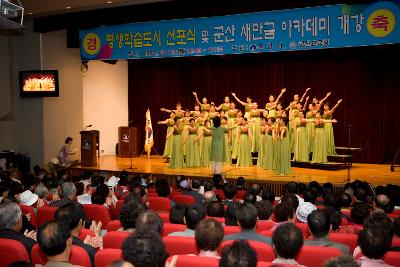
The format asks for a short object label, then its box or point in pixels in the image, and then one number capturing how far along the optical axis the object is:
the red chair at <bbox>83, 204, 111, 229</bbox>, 4.88
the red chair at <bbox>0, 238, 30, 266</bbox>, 3.19
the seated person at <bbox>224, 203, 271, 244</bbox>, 3.55
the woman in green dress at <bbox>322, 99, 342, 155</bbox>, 11.50
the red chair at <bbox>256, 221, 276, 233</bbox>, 4.23
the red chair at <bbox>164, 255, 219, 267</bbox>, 2.69
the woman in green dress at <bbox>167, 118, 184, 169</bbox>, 11.57
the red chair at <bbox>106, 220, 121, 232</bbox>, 4.18
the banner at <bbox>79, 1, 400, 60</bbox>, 8.28
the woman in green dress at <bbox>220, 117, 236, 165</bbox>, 11.87
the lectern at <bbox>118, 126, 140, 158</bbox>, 13.83
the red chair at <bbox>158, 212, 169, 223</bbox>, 4.61
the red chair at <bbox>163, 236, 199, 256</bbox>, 3.34
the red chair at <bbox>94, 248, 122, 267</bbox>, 2.97
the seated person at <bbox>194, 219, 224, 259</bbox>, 2.97
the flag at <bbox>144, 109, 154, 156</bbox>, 13.55
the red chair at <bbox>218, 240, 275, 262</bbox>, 3.14
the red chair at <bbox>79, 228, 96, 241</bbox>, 3.84
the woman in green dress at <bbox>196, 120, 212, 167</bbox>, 11.82
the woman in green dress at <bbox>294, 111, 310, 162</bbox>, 11.46
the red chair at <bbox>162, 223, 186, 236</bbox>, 3.93
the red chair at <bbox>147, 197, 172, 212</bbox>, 5.44
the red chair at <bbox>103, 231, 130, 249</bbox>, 3.53
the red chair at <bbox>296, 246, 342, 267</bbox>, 3.05
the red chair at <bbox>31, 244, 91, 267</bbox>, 3.06
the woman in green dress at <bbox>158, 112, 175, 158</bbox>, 11.94
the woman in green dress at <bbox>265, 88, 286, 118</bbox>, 11.43
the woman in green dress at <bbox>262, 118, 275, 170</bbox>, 10.88
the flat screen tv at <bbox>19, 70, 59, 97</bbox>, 11.95
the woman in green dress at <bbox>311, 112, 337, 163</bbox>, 11.28
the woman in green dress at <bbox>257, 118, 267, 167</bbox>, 10.99
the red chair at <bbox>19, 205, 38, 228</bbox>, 4.82
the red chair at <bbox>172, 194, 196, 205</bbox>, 5.87
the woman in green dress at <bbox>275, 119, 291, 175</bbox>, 10.07
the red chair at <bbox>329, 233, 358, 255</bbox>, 3.65
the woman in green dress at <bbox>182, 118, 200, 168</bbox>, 11.71
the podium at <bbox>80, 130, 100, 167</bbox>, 11.77
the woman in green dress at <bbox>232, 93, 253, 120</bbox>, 12.13
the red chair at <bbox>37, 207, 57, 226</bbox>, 4.74
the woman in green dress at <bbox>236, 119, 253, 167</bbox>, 11.62
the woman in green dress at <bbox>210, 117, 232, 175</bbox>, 10.26
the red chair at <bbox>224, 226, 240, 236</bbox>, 3.84
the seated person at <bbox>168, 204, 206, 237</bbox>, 3.72
